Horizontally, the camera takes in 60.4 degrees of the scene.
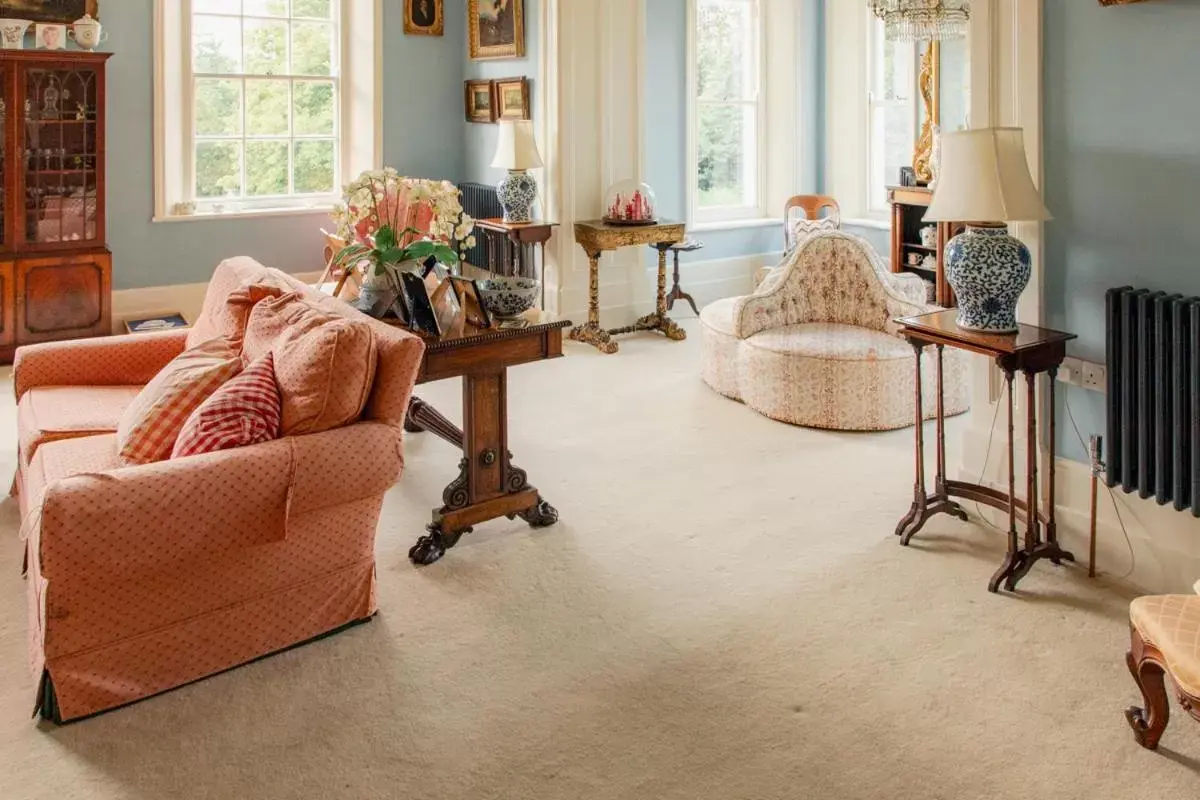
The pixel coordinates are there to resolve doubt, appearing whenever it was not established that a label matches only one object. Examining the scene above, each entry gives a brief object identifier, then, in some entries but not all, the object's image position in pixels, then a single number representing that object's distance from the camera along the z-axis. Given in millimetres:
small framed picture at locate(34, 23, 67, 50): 6309
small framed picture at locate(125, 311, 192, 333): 6793
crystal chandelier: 6203
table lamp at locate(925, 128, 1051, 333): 3121
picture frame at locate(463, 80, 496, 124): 7590
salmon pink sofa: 2492
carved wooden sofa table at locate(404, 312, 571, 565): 3529
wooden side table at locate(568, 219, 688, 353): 6801
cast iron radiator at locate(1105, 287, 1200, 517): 2947
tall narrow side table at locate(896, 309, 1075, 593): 3215
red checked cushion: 2732
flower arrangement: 3543
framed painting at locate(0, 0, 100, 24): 6309
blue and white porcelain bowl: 3596
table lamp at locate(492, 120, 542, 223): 6641
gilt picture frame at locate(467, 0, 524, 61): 7176
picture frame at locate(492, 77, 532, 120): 7199
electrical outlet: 3314
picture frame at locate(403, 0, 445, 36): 7672
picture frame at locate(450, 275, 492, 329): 3596
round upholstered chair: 5039
